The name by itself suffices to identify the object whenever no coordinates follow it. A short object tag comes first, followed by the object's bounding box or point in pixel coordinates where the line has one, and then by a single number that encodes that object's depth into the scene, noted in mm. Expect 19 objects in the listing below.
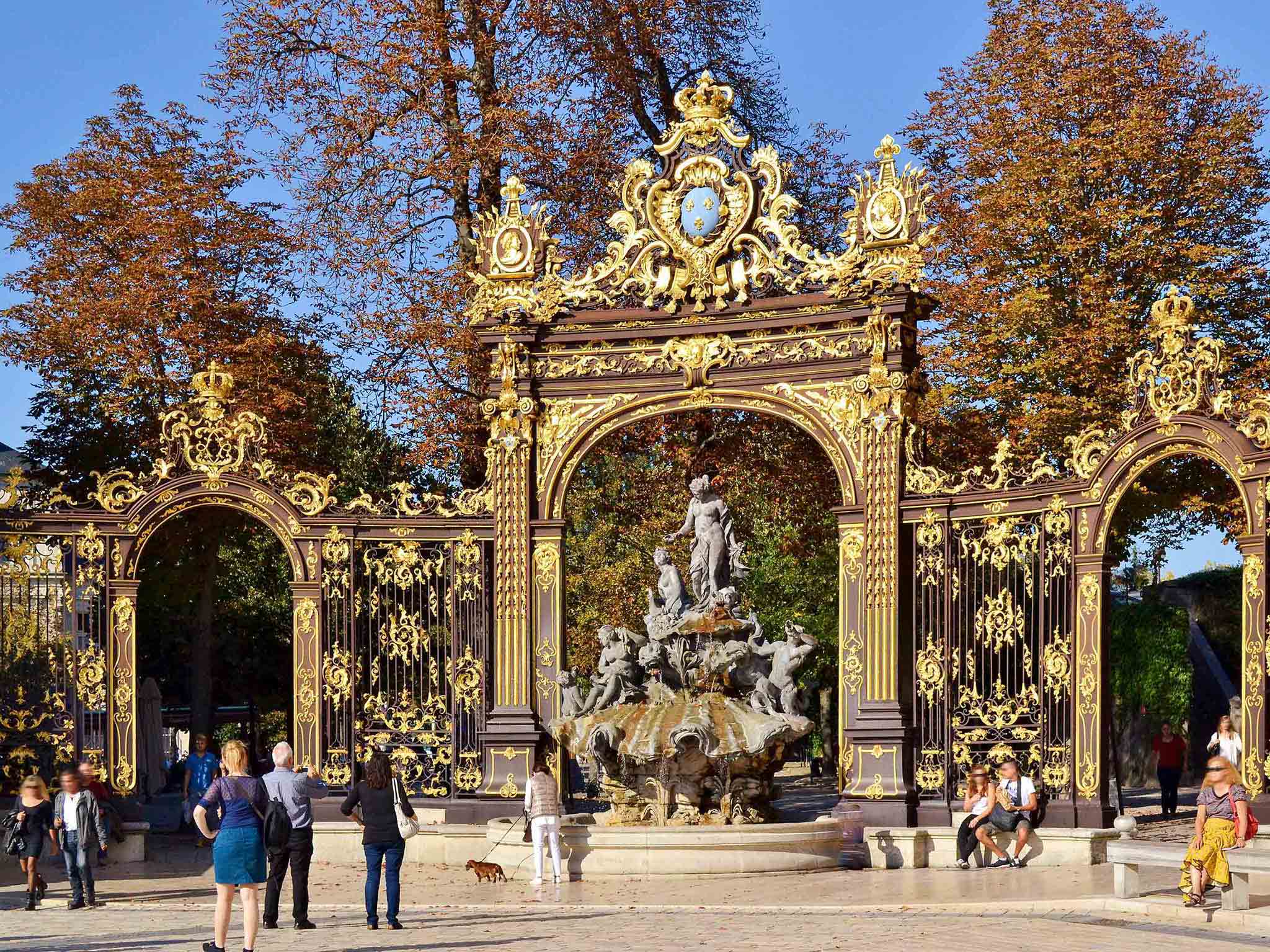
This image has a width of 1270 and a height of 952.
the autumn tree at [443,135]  26688
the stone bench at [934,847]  18453
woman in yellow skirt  14148
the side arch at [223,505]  20891
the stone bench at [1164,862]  13867
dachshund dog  18094
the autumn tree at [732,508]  26578
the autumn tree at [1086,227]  25109
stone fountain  18859
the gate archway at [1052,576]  17891
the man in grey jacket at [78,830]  16406
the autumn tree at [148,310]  26422
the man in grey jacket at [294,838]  14297
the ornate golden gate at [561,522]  19609
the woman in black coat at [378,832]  14125
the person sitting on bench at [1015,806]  18422
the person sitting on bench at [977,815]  18516
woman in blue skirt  12312
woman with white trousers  17641
